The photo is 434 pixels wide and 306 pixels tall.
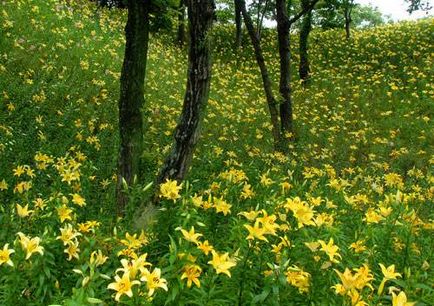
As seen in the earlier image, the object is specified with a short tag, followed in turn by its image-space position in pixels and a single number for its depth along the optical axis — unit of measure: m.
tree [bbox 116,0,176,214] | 5.66
